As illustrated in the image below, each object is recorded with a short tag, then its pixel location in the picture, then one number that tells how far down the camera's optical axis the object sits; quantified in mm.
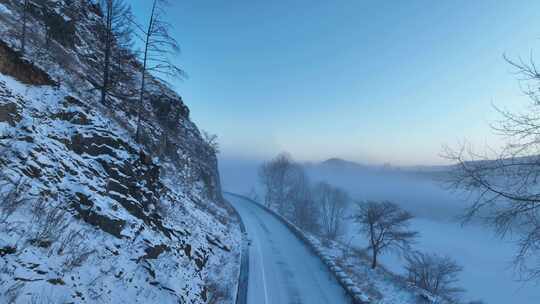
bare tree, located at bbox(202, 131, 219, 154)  55912
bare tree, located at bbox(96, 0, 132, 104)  13172
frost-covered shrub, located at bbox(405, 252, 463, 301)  25797
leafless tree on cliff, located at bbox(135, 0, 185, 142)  12750
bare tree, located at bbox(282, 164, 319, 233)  49844
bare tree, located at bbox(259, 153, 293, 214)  57206
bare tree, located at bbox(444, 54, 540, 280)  4590
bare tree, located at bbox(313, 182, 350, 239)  55366
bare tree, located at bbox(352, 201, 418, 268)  23047
